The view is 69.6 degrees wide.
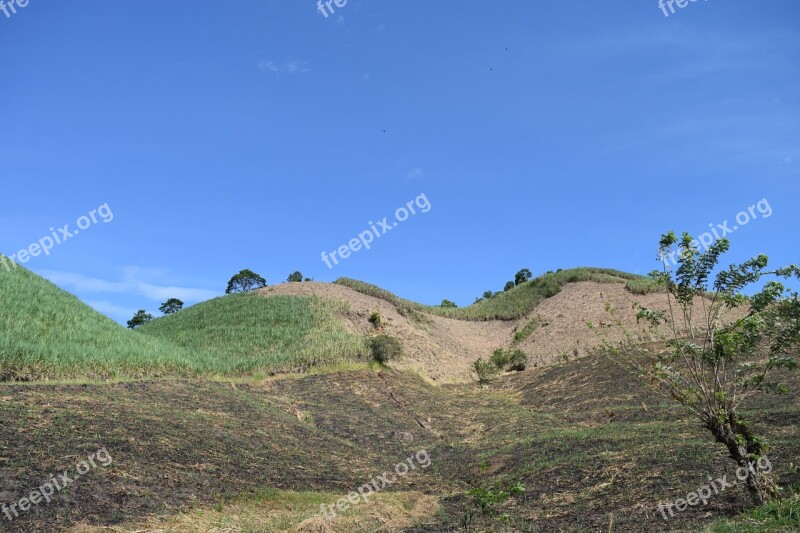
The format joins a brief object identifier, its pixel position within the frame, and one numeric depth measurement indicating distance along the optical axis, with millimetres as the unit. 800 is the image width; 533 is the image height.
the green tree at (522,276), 80188
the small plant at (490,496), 9297
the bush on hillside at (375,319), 38019
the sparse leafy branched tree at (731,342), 9633
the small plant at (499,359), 36062
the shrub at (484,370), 33844
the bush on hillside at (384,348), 30250
